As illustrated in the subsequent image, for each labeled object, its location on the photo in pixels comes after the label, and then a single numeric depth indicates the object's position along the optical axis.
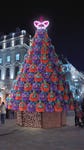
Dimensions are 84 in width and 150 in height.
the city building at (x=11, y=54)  20.65
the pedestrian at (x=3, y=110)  8.15
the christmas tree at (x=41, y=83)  6.97
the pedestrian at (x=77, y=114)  7.55
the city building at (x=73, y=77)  30.66
